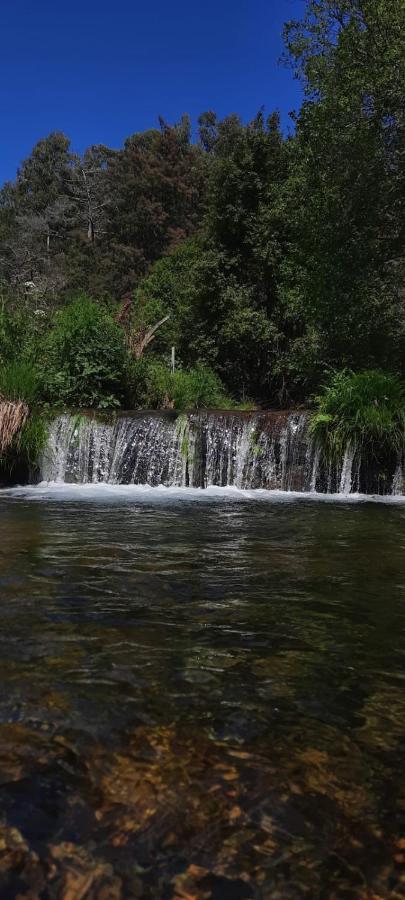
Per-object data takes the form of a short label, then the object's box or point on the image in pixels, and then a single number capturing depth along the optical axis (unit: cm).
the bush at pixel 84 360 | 1288
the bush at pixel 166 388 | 1398
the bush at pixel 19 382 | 1134
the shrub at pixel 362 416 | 1028
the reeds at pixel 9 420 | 1072
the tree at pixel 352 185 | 1284
